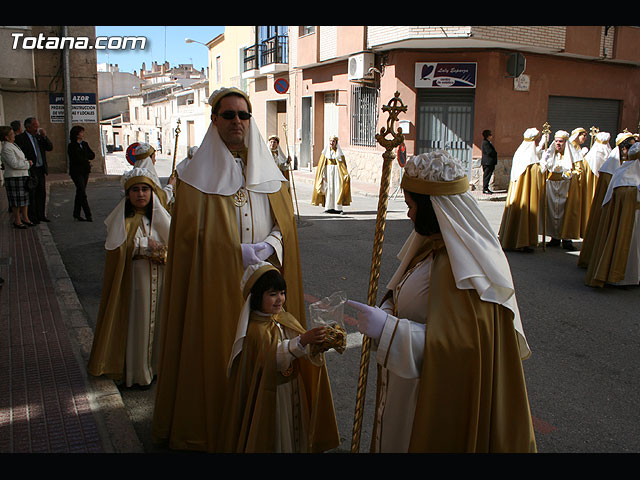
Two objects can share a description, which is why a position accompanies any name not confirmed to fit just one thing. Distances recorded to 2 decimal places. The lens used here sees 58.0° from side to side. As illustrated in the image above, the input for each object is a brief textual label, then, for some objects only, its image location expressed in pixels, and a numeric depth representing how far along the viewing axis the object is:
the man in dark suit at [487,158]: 17.48
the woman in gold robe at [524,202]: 10.09
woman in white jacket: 10.67
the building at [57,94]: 19.81
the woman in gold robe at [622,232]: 7.53
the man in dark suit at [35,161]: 11.46
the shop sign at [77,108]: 19.72
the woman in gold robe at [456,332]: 2.25
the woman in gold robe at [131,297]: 4.52
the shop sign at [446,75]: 18.48
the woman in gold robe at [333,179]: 14.11
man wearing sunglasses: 3.40
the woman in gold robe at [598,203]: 8.54
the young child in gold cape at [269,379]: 2.92
